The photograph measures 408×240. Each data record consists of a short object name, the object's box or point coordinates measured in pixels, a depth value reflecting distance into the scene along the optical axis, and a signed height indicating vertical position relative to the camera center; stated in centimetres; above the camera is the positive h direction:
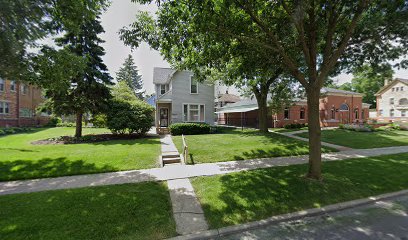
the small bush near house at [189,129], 1748 -79
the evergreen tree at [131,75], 6482 +1484
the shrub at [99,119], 1766 +5
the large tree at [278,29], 604 +320
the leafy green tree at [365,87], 5562 +991
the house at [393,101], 3950 +419
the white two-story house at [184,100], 2080 +218
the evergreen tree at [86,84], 1473 +269
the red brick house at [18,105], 2577 +195
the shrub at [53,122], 3218 -45
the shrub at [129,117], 1505 +22
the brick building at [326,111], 2858 +141
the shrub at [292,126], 2517 -68
